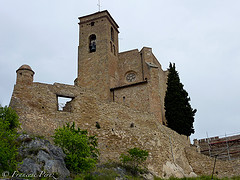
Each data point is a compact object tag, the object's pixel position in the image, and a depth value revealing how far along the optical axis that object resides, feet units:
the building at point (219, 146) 104.58
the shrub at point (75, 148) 57.98
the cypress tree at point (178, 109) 101.91
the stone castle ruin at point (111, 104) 70.18
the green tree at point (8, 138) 48.73
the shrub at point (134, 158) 70.44
